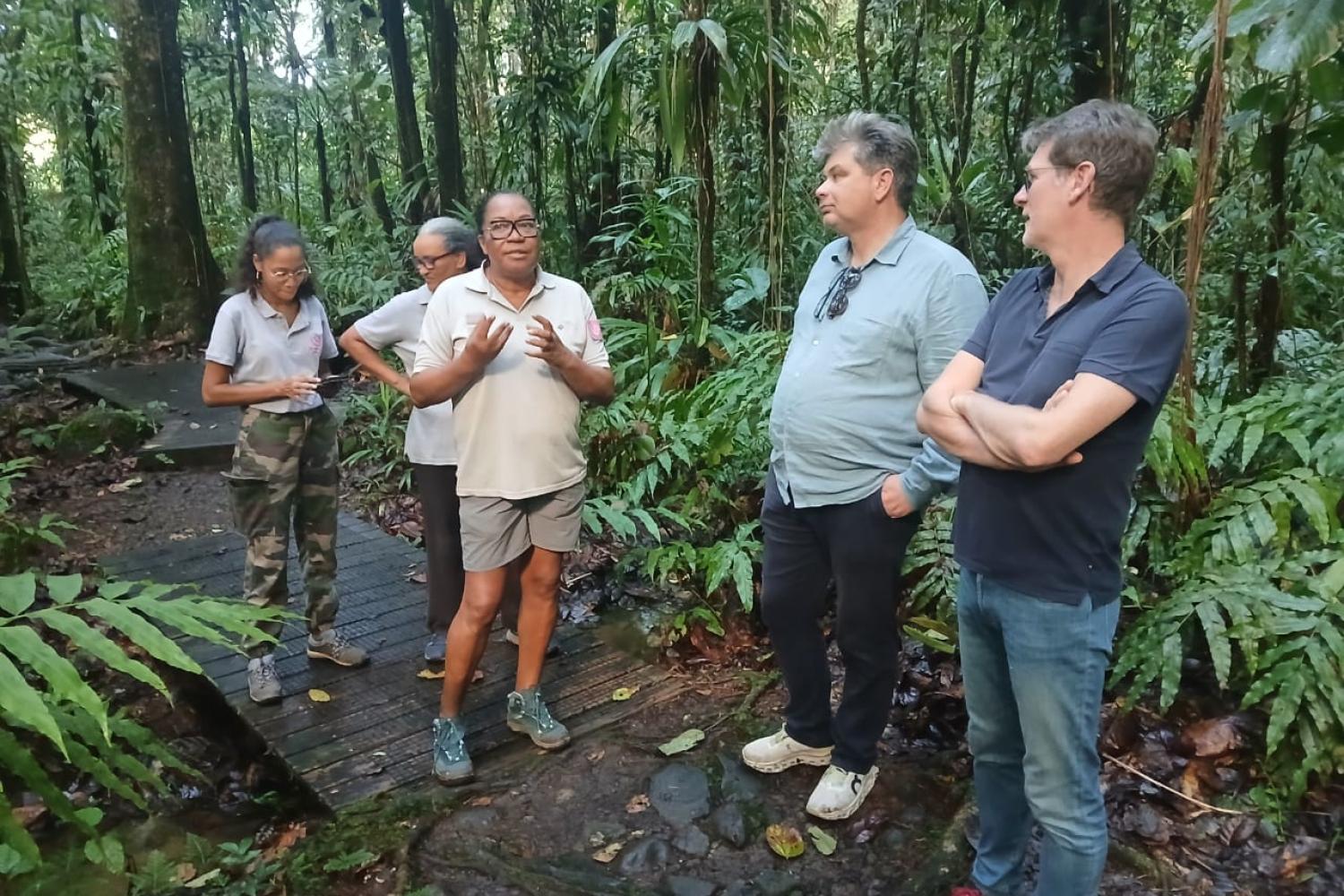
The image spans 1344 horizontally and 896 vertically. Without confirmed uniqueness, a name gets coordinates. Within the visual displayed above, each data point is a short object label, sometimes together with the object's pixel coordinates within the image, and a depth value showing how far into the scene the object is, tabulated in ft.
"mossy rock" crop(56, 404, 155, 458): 23.17
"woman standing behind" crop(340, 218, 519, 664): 12.00
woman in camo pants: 11.32
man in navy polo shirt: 6.04
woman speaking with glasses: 9.61
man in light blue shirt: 8.34
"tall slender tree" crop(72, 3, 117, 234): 44.57
